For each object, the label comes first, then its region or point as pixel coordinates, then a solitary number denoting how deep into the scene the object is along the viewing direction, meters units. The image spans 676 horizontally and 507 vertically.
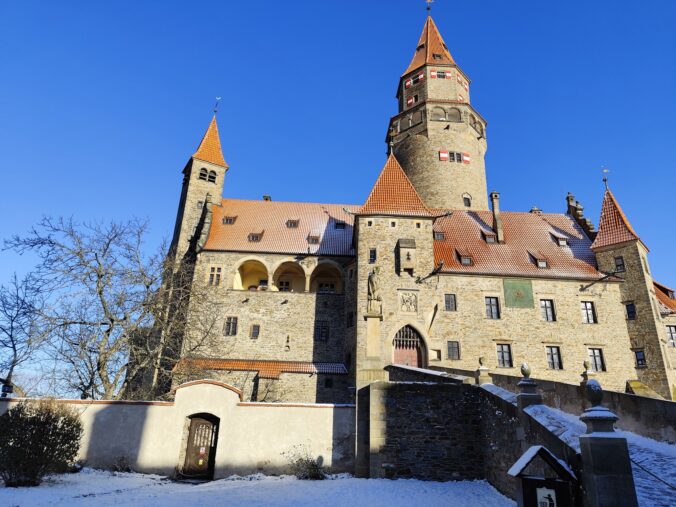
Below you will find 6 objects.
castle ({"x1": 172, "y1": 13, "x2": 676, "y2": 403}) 21.75
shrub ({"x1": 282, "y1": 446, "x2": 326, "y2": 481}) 12.22
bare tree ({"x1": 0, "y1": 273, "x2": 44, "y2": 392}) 14.91
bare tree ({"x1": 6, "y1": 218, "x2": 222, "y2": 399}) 16.27
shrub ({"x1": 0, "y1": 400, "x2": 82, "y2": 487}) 10.23
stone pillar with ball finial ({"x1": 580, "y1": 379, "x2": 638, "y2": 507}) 5.25
